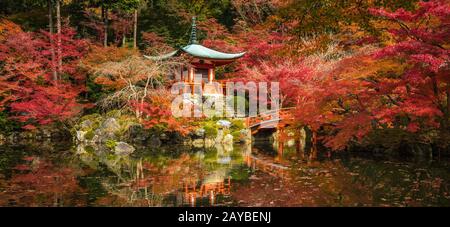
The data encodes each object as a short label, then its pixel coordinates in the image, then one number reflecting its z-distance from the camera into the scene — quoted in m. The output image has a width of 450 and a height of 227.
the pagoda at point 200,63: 22.19
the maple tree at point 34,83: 17.77
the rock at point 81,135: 18.28
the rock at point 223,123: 19.47
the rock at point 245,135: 19.93
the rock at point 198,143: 18.30
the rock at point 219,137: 19.17
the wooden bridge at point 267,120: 19.98
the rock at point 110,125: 17.55
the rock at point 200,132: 18.70
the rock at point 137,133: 17.70
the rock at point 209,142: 18.54
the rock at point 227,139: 19.27
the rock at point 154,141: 17.84
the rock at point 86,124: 18.69
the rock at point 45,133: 19.63
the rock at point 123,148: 15.67
